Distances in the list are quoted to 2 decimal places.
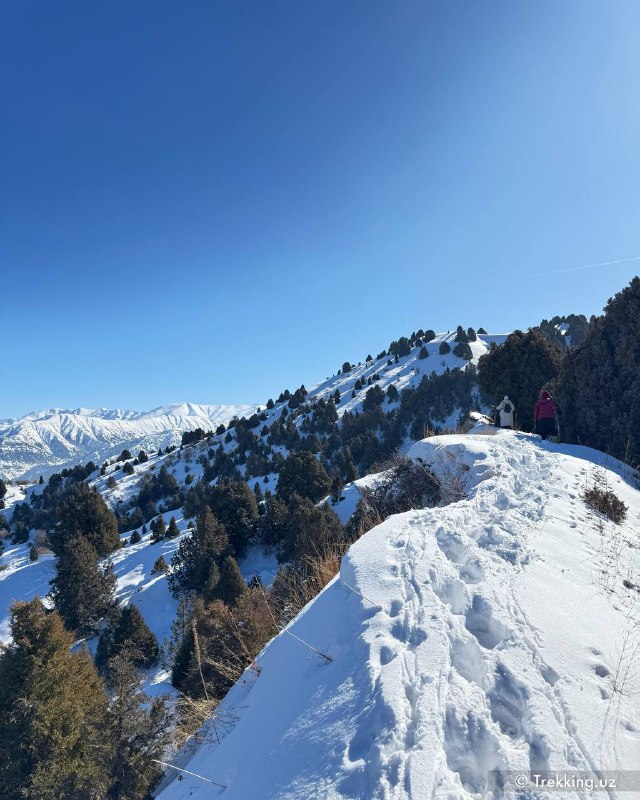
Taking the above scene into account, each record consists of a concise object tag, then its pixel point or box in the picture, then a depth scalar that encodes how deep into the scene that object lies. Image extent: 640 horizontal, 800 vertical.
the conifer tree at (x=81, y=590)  25.19
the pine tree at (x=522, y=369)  19.77
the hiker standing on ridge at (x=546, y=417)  12.14
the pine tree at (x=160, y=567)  30.51
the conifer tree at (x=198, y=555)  26.62
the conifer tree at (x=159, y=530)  36.78
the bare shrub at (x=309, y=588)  6.17
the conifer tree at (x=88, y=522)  34.25
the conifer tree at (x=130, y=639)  21.56
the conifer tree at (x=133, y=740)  11.51
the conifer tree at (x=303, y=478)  33.94
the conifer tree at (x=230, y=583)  22.59
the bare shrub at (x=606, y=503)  6.42
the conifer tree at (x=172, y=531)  36.44
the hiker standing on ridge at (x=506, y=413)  15.12
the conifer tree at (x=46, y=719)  10.08
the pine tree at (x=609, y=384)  11.62
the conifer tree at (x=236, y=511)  31.39
